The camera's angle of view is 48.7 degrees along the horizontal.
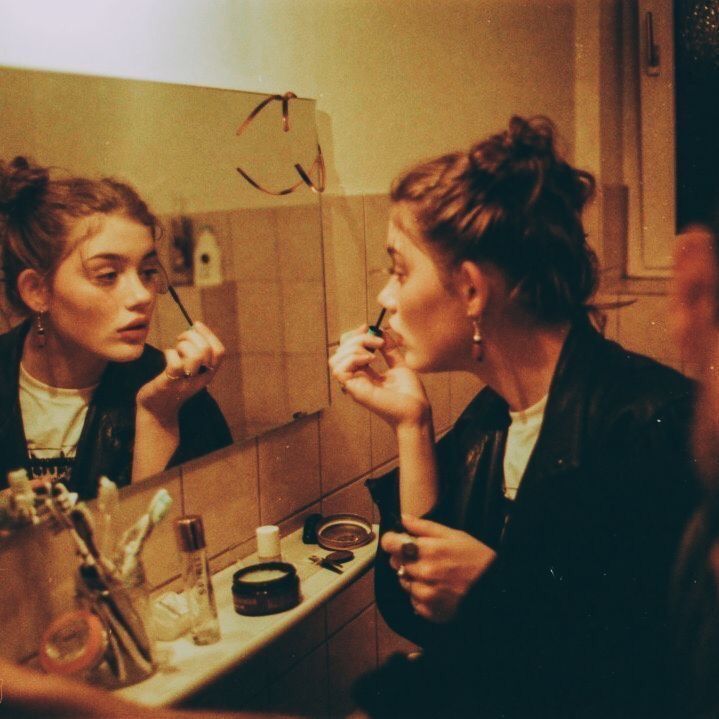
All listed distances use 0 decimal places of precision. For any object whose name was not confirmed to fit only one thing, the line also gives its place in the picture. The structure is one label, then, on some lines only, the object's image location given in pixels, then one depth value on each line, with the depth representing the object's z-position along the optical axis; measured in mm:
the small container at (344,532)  1240
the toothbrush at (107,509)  892
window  1918
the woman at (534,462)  1021
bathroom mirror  896
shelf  855
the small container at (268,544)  1111
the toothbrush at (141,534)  878
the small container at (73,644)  824
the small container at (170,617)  953
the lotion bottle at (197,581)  950
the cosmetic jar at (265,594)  1021
